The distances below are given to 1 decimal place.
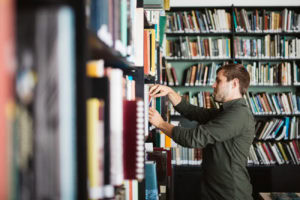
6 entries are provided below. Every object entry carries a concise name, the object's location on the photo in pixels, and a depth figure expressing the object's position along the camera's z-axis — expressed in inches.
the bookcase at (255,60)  142.3
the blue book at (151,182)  60.8
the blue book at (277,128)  141.9
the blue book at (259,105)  142.9
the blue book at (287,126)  141.6
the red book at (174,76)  148.3
